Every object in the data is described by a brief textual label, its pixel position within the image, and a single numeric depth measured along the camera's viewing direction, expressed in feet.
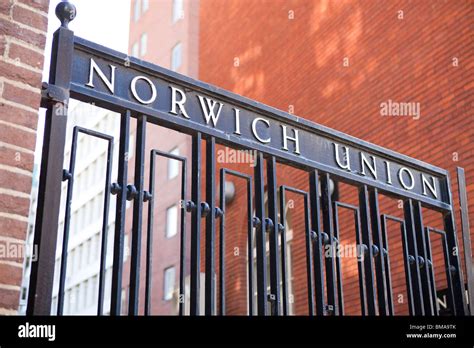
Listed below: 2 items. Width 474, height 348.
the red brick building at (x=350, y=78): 30.07
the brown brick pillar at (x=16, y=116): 9.10
